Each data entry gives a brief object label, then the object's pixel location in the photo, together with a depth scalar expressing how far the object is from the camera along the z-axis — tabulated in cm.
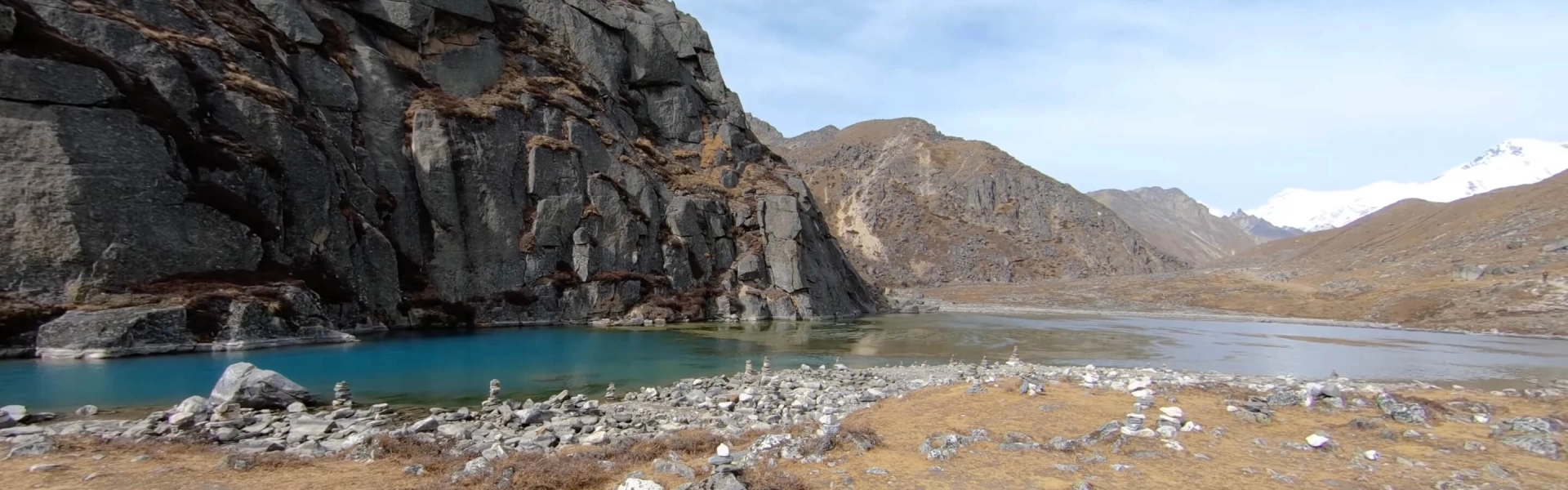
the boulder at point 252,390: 1861
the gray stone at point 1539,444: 1223
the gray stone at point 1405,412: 1464
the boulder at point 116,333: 3244
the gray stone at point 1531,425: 1357
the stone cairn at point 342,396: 2123
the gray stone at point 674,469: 1168
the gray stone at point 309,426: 1587
